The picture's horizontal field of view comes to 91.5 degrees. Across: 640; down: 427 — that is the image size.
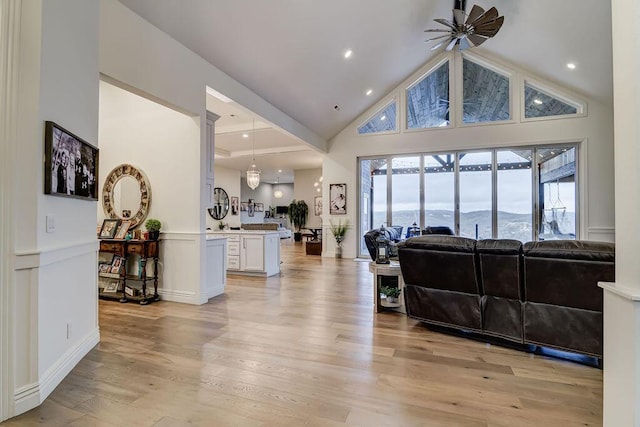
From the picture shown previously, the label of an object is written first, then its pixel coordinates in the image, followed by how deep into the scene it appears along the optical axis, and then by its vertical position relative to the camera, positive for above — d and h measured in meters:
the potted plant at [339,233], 8.42 -0.49
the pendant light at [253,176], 7.45 +0.93
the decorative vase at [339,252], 8.48 -1.01
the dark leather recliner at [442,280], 2.81 -0.62
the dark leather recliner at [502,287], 2.59 -0.62
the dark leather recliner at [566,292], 2.30 -0.60
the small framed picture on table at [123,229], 4.36 -0.21
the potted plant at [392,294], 3.67 -0.93
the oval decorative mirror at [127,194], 4.43 +0.30
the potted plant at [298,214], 13.63 +0.04
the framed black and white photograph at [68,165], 1.99 +0.37
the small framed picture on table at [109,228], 4.38 -0.19
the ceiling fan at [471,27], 4.54 +2.94
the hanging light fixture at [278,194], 15.88 +1.07
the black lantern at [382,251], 3.81 -0.45
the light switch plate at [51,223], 2.03 -0.05
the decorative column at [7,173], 1.76 +0.24
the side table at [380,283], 3.59 -0.82
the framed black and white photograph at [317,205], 13.35 +0.42
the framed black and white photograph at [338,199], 8.50 +0.44
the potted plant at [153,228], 4.15 -0.17
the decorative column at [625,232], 1.21 -0.07
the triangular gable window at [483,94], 7.26 +2.87
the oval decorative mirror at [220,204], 10.76 +0.41
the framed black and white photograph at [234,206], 12.01 +0.35
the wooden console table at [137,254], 4.11 -0.58
